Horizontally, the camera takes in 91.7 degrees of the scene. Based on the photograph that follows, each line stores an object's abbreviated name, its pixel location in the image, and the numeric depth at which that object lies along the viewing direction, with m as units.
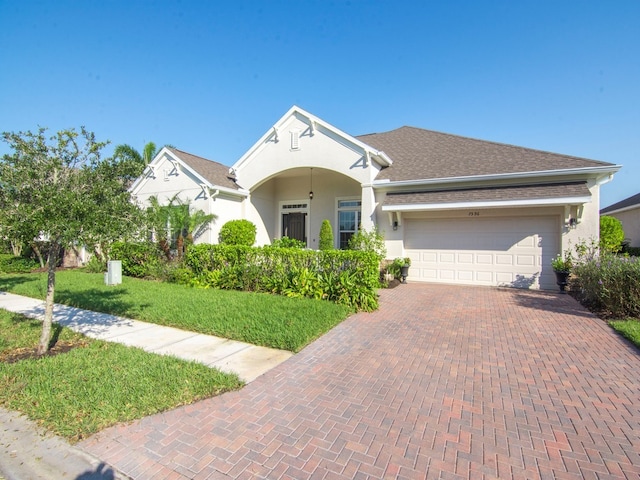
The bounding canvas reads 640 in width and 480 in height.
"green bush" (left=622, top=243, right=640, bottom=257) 16.22
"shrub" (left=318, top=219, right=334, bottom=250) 13.20
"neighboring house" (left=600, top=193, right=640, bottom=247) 19.03
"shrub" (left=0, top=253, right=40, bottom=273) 14.34
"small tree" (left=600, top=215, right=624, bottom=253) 14.86
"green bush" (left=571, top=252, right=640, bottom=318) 7.14
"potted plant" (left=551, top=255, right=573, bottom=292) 10.16
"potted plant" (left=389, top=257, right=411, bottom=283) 12.19
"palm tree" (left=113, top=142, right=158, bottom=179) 21.90
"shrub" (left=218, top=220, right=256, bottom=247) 13.29
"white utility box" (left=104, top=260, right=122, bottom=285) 11.01
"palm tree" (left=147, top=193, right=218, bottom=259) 13.05
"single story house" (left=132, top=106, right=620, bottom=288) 10.62
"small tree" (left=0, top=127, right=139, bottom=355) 4.17
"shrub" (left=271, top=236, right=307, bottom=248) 13.48
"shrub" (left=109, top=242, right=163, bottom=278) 12.93
